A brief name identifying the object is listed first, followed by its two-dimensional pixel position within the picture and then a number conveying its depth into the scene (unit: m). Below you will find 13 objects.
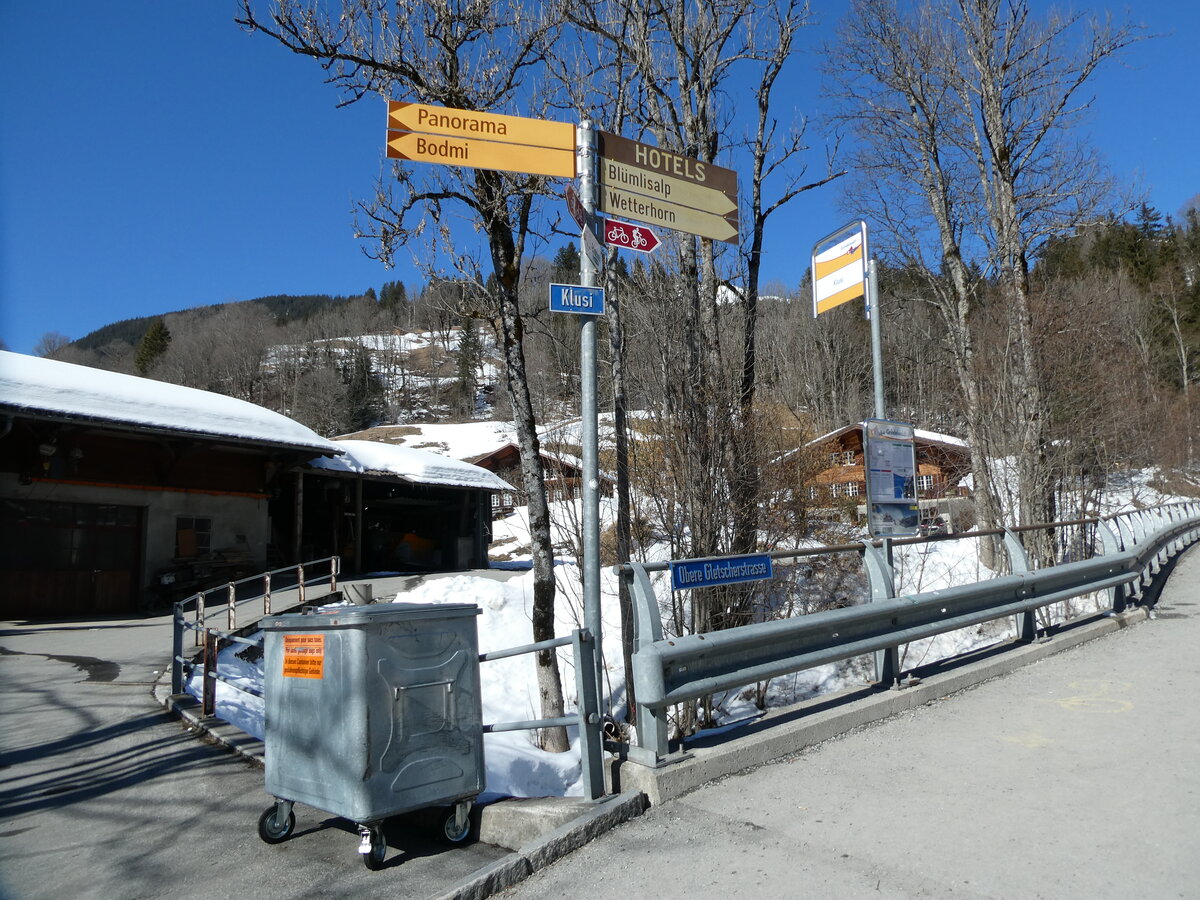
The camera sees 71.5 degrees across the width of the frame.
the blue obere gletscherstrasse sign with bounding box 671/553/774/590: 4.88
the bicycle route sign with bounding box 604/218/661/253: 6.11
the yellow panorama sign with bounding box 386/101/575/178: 5.96
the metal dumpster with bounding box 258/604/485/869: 4.16
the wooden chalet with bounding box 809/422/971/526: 15.39
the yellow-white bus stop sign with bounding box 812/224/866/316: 10.10
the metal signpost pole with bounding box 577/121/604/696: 5.27
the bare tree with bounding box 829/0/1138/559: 14.46
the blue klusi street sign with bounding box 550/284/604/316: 5.50
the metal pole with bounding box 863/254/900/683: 9.99
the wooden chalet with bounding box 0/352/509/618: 16.83
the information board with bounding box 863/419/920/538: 8.60
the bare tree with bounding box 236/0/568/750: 8.51
